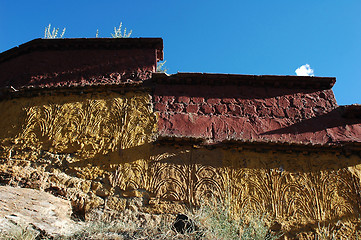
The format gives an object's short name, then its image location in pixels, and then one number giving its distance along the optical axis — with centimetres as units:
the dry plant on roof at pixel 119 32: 980
